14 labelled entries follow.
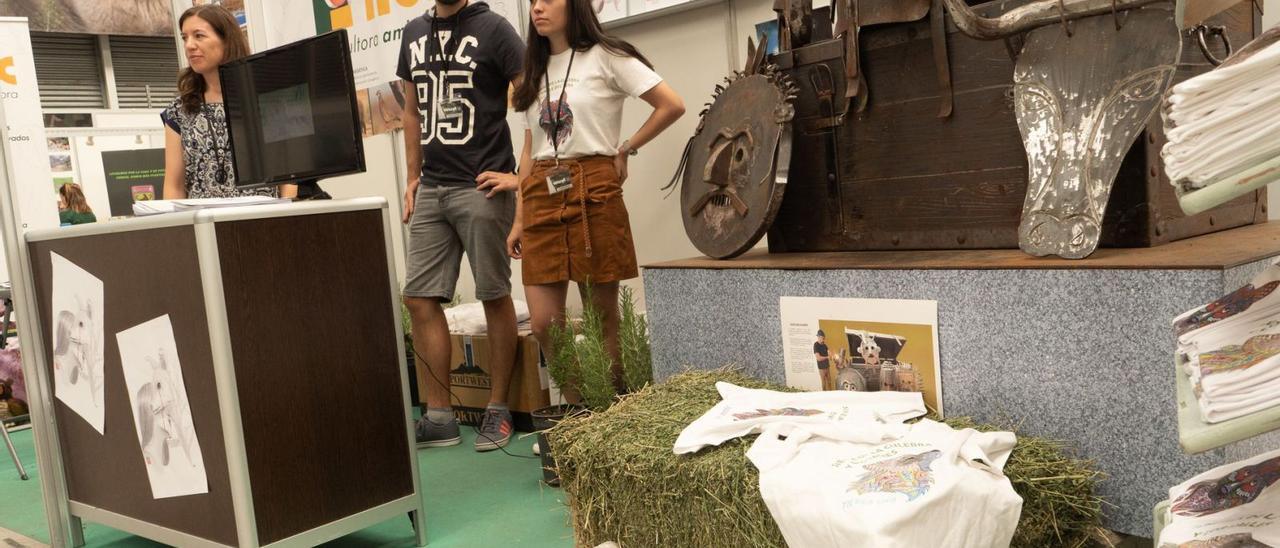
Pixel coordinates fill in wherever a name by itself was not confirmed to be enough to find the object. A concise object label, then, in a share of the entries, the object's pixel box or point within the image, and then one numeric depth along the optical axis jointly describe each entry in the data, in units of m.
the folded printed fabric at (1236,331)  0.97
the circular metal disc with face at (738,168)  2.41
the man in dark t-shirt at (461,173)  3.33
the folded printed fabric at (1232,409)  0.89
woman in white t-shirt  2.96
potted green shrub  2.70
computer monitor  2.52
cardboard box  3.58
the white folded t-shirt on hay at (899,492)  1.51
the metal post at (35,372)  2.82
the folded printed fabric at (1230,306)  1.01
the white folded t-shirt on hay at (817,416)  1.81
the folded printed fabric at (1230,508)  1.02
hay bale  1.72
